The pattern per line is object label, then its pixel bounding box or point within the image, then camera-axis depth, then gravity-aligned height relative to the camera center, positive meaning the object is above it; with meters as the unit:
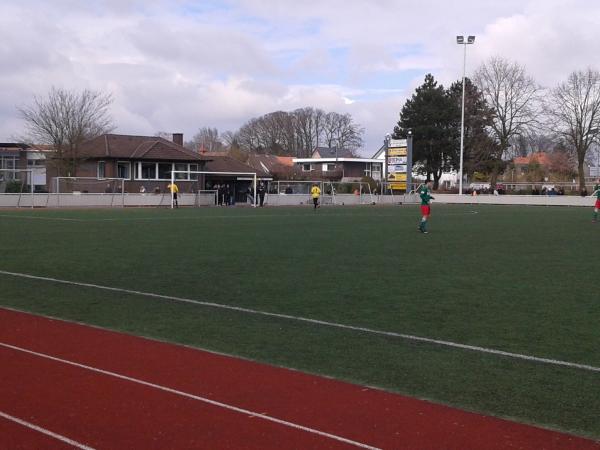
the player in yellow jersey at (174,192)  47.03 -0.40
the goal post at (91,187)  47.88 -0.13
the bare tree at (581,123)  74.12 +7.02
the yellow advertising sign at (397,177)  64.06 +1.02
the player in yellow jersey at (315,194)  46.13 -0.43
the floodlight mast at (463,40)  60.31 +12.64
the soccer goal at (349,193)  60.31 -0.46
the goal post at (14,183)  45.22 +0.10
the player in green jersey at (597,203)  31.62 -0.60
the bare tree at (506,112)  77.19 +8.49
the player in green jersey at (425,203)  25.04 -0.52
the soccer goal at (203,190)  52.97 -0.25
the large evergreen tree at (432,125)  84.50 +7.57
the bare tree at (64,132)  57.94 +4.46
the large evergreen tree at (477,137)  80.19 +5.96
